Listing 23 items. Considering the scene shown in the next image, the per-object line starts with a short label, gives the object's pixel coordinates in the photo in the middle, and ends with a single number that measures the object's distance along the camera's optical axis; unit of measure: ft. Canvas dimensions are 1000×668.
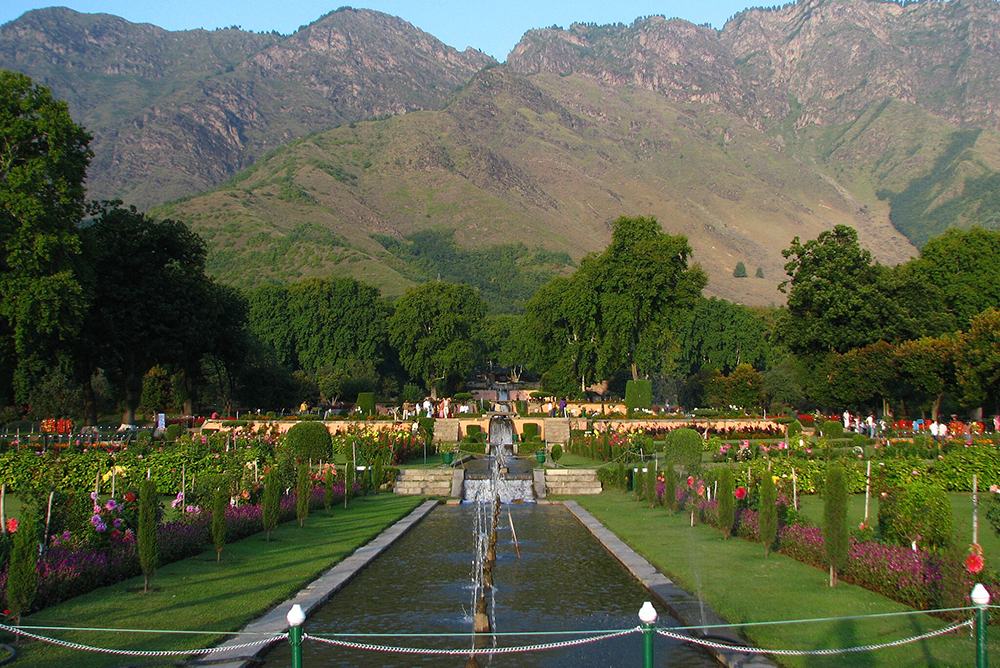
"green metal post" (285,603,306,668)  18.97
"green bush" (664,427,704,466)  67.56
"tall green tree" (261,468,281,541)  48.11
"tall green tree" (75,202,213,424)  131.95
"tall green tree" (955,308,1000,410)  116.37
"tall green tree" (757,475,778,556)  43.80
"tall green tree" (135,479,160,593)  35.73
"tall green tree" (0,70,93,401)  107.34
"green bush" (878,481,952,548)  36.01
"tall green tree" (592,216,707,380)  184.34
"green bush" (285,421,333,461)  78.74
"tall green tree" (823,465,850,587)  36.11
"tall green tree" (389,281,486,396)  253.85
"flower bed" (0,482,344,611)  33.96
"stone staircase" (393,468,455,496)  83.97
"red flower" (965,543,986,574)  29.30
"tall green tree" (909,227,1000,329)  178.40
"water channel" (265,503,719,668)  30.73
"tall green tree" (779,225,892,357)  162.20
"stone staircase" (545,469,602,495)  83.46
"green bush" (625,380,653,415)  157.69
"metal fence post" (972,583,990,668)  20.21
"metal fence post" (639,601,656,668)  19.31
